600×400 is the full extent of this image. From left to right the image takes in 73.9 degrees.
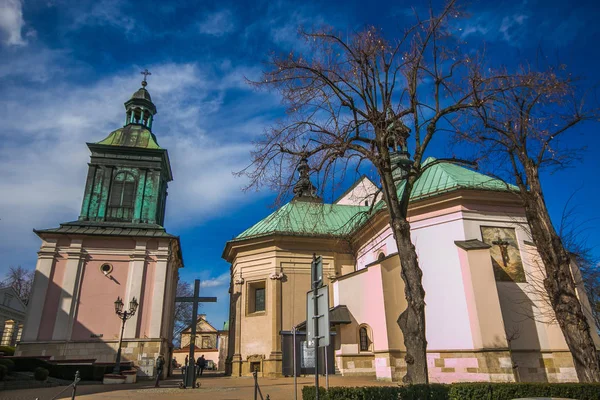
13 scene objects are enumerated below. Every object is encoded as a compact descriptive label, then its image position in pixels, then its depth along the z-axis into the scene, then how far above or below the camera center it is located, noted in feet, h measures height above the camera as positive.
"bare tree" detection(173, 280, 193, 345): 145.89 +15.95
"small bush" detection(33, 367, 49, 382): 49.88 -1.31
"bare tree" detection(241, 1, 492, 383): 33.17 +19.26
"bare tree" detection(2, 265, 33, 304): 153.71 +28.83
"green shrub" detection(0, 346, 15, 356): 81.66 +2.59
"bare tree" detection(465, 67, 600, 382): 34.14 +12.00
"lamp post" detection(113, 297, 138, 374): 57.31 +7.51
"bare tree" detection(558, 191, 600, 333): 53.98 +11.69
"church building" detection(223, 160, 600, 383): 49.47 +7.01
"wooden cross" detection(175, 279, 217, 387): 72.46 +11.09
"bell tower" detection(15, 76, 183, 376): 68.08 +15.98
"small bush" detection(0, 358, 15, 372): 49.70 +0.04
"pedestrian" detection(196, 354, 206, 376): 86.53 -0.95
